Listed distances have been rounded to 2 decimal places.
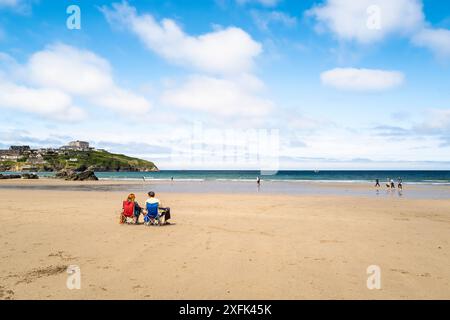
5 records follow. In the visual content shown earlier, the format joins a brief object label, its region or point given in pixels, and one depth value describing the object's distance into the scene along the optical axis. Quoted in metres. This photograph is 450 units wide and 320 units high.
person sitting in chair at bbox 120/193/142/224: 15.90
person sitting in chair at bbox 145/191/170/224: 15.49
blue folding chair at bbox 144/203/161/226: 15.48
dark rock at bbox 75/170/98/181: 79.88
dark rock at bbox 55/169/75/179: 86.93
